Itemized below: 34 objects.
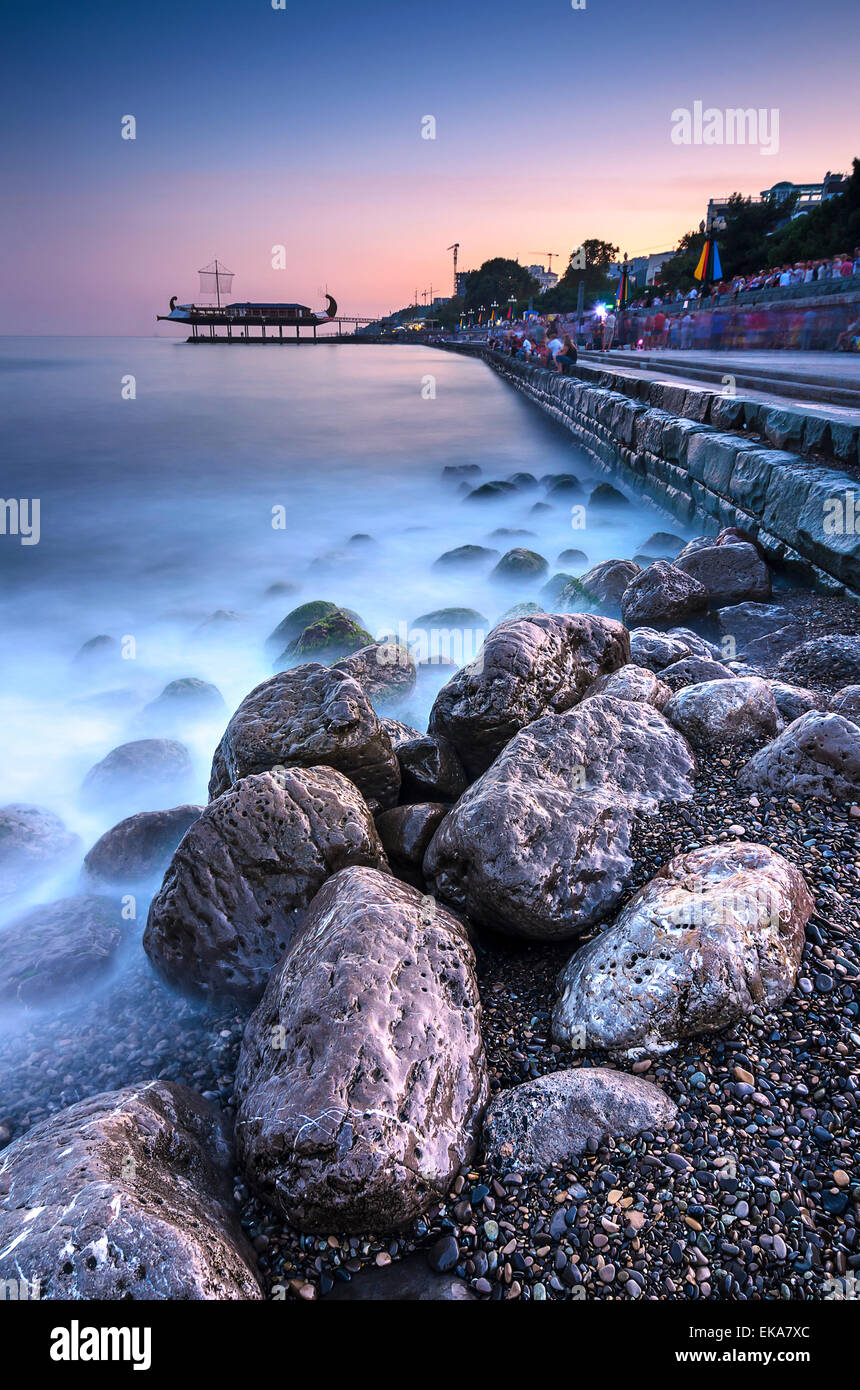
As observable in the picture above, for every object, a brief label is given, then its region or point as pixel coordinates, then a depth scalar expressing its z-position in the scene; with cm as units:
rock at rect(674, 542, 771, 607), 582
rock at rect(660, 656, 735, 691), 412
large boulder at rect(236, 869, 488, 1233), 182
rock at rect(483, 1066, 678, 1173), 188
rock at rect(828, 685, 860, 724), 329
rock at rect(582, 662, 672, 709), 374
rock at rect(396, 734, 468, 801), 385
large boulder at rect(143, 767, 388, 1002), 285
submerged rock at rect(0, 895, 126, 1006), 329
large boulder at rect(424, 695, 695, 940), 263
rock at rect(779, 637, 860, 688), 417
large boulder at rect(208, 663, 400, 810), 355
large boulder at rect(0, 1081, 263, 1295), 152
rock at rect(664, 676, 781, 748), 343
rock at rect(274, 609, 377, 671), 673
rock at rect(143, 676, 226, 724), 654
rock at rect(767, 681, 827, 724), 362
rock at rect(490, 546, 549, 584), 927
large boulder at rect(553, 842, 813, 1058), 208
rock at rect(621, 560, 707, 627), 575
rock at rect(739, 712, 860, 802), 285
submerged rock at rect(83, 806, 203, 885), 413
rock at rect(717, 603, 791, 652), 531
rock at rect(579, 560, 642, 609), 661
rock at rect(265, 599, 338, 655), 753
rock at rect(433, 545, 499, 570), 1048
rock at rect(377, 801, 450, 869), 330
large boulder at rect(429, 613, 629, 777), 383
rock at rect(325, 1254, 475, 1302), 168
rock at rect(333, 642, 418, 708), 566
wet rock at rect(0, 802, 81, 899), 449
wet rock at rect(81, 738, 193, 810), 529
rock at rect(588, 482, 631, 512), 1212
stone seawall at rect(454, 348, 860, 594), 530
